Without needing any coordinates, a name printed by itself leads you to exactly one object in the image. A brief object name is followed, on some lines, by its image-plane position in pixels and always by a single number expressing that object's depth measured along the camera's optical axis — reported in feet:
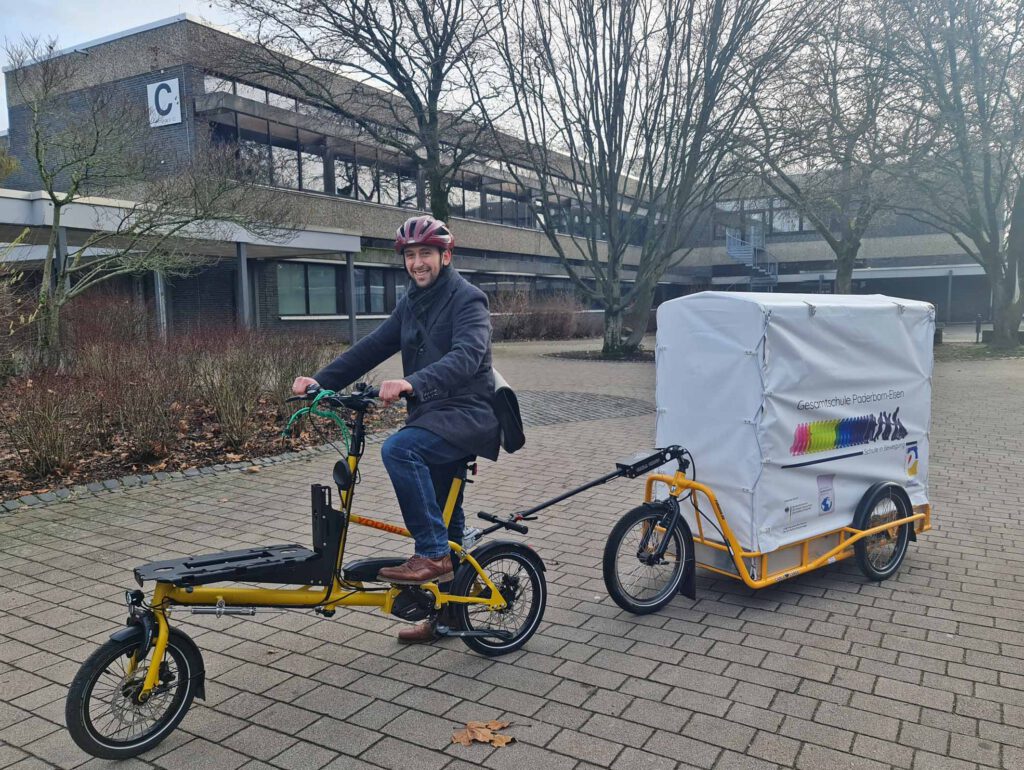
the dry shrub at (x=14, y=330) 26.63
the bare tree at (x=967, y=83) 67.05
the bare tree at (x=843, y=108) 68.28
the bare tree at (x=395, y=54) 62.18
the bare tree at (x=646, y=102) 59.93
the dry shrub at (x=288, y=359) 30.96
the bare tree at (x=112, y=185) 41.81
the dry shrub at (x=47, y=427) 22.43
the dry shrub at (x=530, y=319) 101.96
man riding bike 11.38
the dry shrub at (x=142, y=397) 24.80
